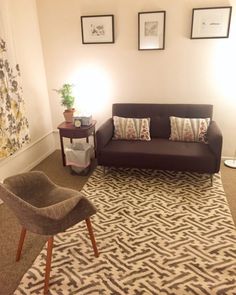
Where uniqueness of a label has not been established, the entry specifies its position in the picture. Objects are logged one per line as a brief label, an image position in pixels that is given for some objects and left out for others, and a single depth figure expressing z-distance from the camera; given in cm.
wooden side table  307
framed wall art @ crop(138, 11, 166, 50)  304
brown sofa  269
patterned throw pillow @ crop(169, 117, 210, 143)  300
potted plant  322
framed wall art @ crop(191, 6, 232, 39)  287
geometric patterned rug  167
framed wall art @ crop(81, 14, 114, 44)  316
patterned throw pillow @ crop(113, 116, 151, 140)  313
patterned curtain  256
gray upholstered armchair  148
